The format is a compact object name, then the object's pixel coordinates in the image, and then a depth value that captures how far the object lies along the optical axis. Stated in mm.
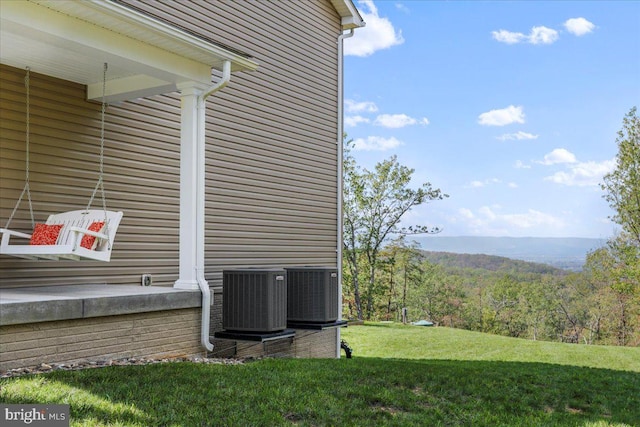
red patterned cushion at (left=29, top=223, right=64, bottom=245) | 5402
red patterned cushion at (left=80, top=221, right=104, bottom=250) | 5352
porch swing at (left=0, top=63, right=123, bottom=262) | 5047
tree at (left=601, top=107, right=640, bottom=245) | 20984
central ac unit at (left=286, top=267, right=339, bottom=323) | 7523
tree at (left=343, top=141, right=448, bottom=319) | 24562
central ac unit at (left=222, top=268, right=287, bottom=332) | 6520
